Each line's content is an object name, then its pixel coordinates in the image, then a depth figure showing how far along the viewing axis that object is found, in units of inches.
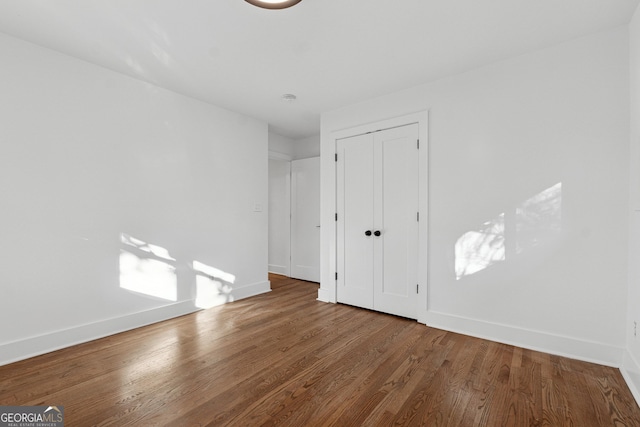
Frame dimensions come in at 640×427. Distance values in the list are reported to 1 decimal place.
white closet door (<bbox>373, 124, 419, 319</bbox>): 129.5
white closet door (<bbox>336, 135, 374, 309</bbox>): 143.8
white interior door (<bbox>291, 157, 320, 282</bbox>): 204.3
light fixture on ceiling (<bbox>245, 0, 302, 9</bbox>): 73.9
